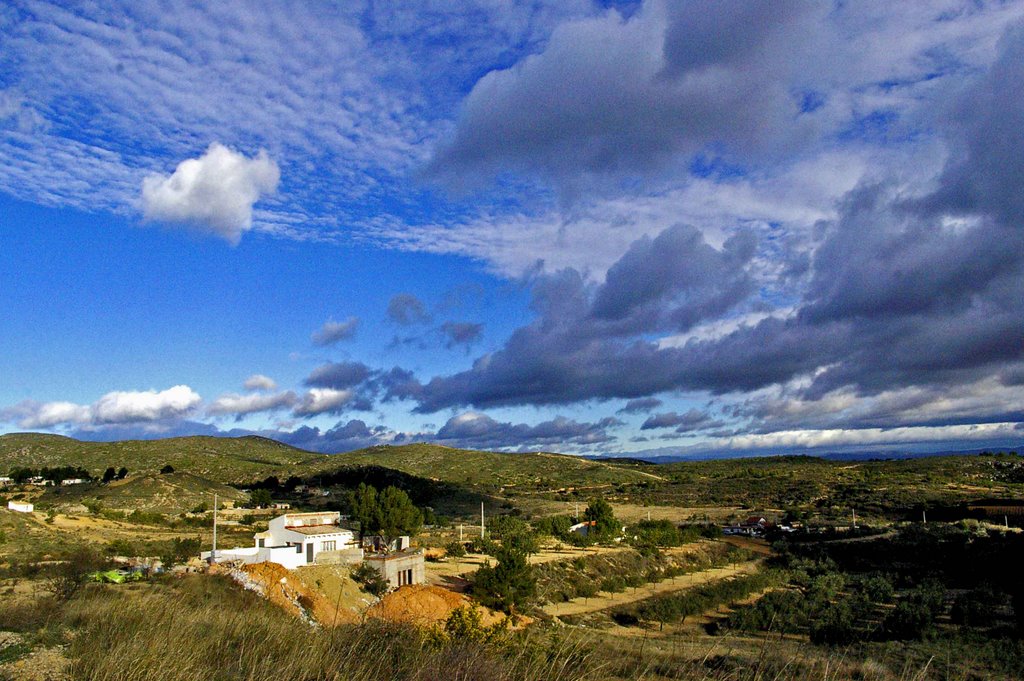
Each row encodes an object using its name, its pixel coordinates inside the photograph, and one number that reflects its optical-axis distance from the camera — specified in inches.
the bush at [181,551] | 1438.9
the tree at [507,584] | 1369.2
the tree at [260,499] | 3193.9
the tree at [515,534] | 1852.9
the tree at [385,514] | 2041.1
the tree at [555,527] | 2471.7
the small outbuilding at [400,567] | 1485.0
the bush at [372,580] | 1417.3
